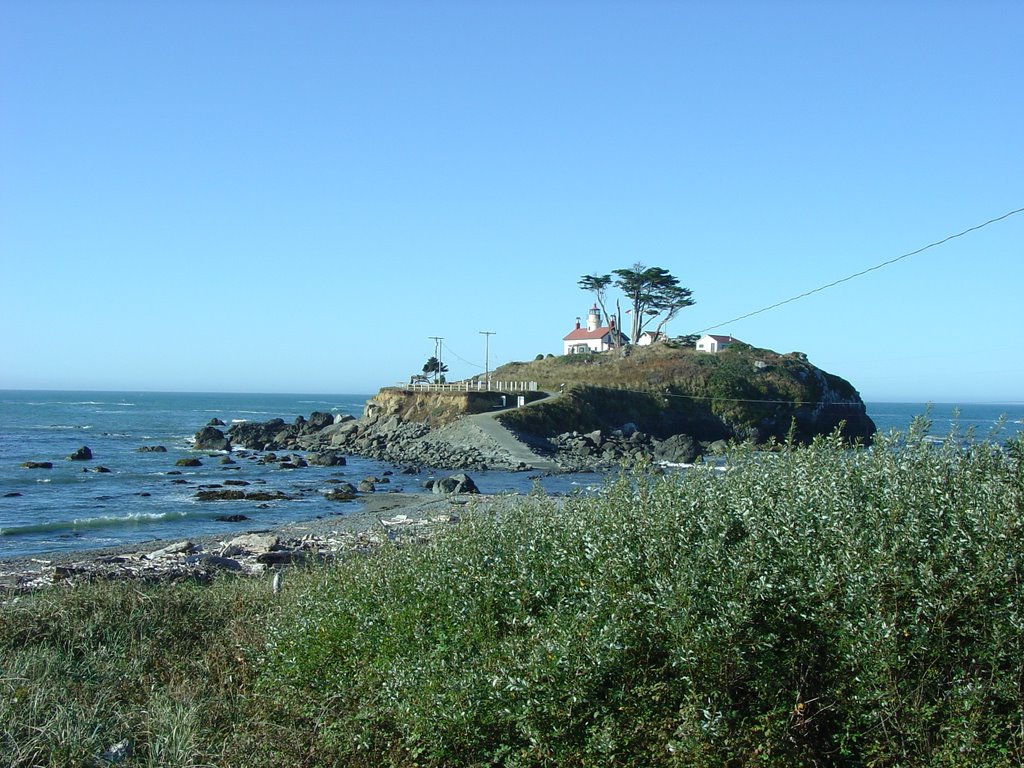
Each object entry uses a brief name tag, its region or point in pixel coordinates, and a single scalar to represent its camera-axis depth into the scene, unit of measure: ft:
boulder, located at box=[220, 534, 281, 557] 65.55
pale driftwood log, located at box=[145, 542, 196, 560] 67.06
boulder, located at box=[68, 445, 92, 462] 171.12
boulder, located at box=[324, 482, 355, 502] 118.42
